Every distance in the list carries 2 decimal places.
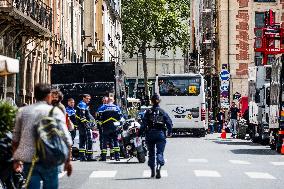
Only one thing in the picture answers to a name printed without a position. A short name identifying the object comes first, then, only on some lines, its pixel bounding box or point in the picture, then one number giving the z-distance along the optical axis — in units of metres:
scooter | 14.59
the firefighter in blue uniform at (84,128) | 27.96
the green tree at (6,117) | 15.23
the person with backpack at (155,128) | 22.19
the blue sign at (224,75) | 55.67
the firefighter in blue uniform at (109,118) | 27.61
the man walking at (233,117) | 52.52
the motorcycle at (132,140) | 27.88
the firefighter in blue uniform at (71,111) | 28.53
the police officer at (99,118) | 27.78
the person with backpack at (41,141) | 11.68
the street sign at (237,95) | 65.62
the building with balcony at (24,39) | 33.84
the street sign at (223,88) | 54.65
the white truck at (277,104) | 32.81
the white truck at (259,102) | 39.47
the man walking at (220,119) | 63.15
